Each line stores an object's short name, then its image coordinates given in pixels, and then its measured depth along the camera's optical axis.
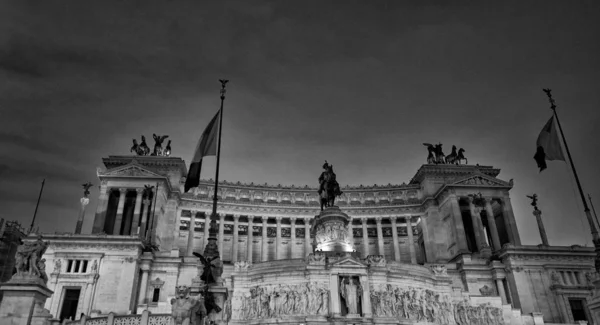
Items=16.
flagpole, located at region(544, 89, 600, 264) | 26.80
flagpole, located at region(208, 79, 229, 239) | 20.50
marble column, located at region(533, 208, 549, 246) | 60.32
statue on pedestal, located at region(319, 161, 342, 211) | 44.88
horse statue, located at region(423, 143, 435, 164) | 81.88
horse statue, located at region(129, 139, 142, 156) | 75.25
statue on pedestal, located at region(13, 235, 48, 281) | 23.06
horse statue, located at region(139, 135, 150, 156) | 75.94
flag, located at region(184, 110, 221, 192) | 26.42
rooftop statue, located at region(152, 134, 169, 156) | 76.44
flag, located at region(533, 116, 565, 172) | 33.44
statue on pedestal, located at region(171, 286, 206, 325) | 18.27
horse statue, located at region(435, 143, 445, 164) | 80.87
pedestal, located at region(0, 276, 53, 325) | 21.95
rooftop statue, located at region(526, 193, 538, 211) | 63.32
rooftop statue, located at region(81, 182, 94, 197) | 59.20
